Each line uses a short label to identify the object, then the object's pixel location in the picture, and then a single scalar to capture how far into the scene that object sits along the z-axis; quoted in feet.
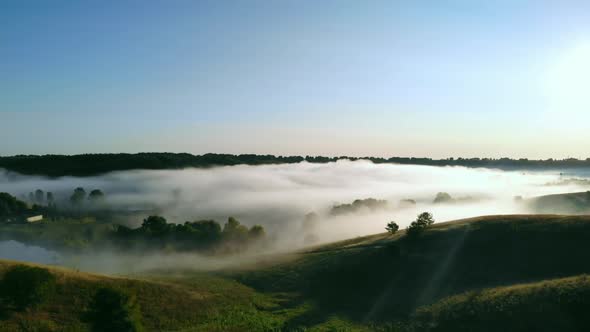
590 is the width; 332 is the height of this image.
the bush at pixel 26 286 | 174.60
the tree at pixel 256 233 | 535.19
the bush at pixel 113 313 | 161.48
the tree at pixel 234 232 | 521.24
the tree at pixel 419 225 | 293.43
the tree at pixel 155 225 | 532.11
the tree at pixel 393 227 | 338.58
